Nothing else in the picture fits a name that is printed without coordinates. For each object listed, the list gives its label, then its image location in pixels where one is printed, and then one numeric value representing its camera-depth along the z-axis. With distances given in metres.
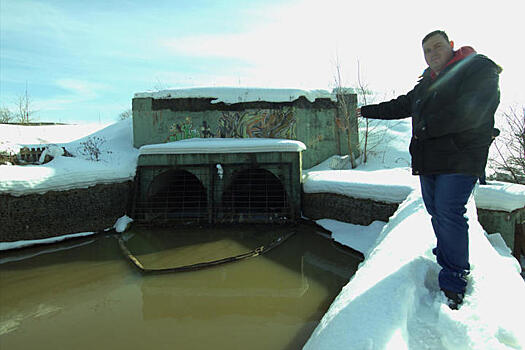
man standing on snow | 2.00
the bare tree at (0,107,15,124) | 20.33
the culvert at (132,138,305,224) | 7.66
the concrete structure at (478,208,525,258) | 4.68
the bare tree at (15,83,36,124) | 20.48
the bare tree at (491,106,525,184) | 7.99
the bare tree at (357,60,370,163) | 12.59
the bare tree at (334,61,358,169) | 12.03
